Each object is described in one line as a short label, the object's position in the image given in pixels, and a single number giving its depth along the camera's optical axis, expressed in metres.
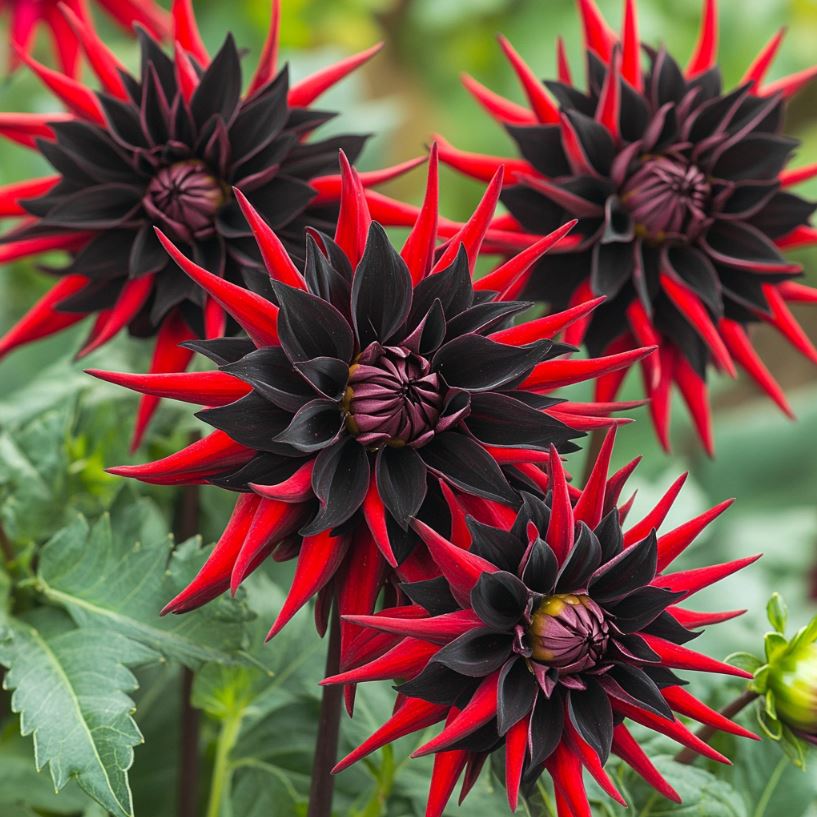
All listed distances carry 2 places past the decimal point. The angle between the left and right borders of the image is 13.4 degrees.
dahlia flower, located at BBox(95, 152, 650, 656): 0.90
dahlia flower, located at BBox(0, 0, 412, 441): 0.98
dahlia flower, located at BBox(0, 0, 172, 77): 1.31
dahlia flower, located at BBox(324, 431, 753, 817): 0.89
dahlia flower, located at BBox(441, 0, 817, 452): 1.01
